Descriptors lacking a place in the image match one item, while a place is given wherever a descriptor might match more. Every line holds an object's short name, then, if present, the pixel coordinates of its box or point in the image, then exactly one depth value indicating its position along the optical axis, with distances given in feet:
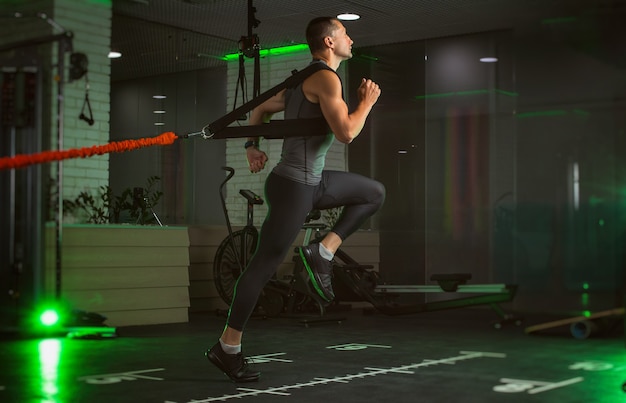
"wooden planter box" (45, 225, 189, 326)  18.71
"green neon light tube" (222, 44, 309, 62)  26.66
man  9.82
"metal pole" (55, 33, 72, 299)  16.65
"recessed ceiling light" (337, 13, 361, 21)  23.91
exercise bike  21.44
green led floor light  17.61
